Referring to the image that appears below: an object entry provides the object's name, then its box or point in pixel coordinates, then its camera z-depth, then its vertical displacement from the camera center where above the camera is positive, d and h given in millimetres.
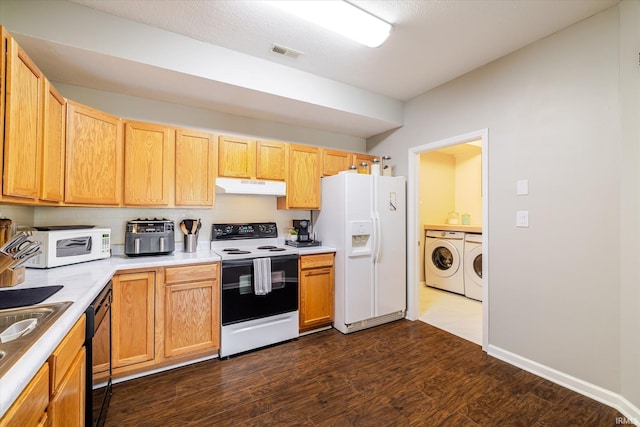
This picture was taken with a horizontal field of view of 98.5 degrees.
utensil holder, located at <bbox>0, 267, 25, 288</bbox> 1486 -348
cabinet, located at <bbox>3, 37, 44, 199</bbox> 1317 +467
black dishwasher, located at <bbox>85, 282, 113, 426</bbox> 1354 -834
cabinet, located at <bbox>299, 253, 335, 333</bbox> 2906 -803
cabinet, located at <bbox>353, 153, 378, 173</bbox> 3669 +792
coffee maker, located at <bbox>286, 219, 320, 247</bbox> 3271 -227
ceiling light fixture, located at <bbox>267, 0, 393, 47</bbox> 1789 +1368
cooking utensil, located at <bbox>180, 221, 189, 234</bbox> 2804 -130
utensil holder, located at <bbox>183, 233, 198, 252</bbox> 2743 -268
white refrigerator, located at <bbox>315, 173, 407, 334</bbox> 2977 -308
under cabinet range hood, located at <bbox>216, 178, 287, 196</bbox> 2773 +308
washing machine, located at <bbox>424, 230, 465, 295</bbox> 4301 -703
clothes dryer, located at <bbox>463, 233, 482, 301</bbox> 4035 -716
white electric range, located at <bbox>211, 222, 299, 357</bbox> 2469 -757
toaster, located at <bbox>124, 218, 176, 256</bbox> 2375 -197
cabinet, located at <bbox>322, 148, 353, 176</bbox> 3404 +707
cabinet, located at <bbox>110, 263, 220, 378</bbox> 2084 -821
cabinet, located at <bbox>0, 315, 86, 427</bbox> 790 -613
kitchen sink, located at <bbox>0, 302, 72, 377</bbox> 848 -430
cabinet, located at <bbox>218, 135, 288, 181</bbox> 2807 +613
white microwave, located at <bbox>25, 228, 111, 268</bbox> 1864 -233
